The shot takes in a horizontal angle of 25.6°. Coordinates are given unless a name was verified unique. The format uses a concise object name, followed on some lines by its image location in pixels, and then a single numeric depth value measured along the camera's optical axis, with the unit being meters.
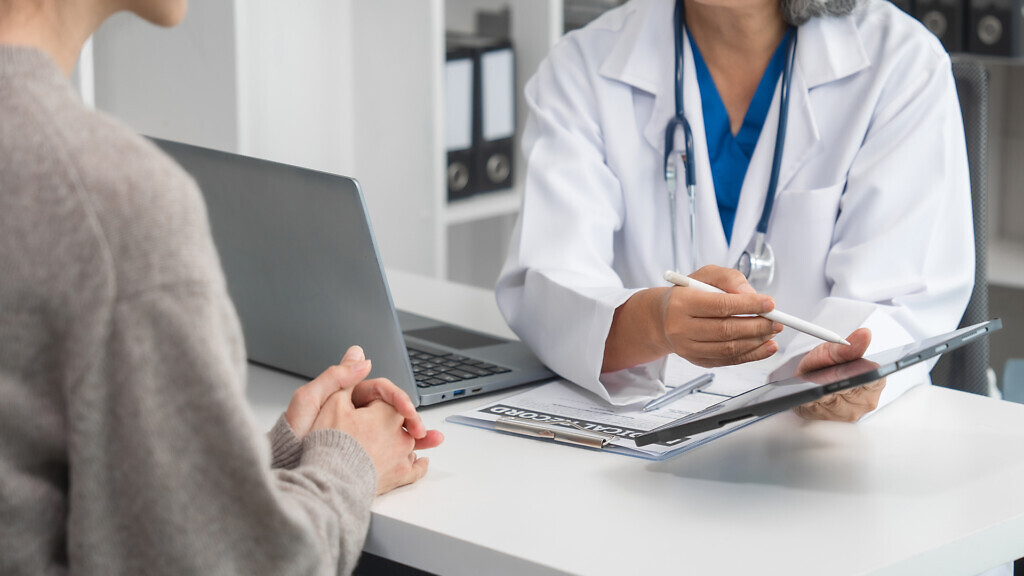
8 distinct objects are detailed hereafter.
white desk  1.70
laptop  1.96
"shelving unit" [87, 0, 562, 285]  2.60
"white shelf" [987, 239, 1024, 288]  3.37
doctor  2.09
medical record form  1.90
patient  1.53
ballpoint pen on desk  2.01
